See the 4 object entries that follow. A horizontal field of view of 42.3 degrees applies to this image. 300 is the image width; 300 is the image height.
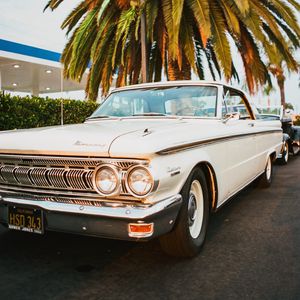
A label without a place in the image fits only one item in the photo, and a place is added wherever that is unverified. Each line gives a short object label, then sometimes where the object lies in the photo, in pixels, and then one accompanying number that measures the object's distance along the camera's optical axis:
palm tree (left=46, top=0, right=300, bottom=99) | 9.84
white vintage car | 2.62
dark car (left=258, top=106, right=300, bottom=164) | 9.47
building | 15.89
